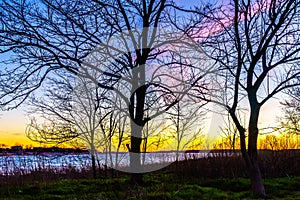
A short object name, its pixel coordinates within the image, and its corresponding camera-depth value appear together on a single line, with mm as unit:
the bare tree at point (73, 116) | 10305
